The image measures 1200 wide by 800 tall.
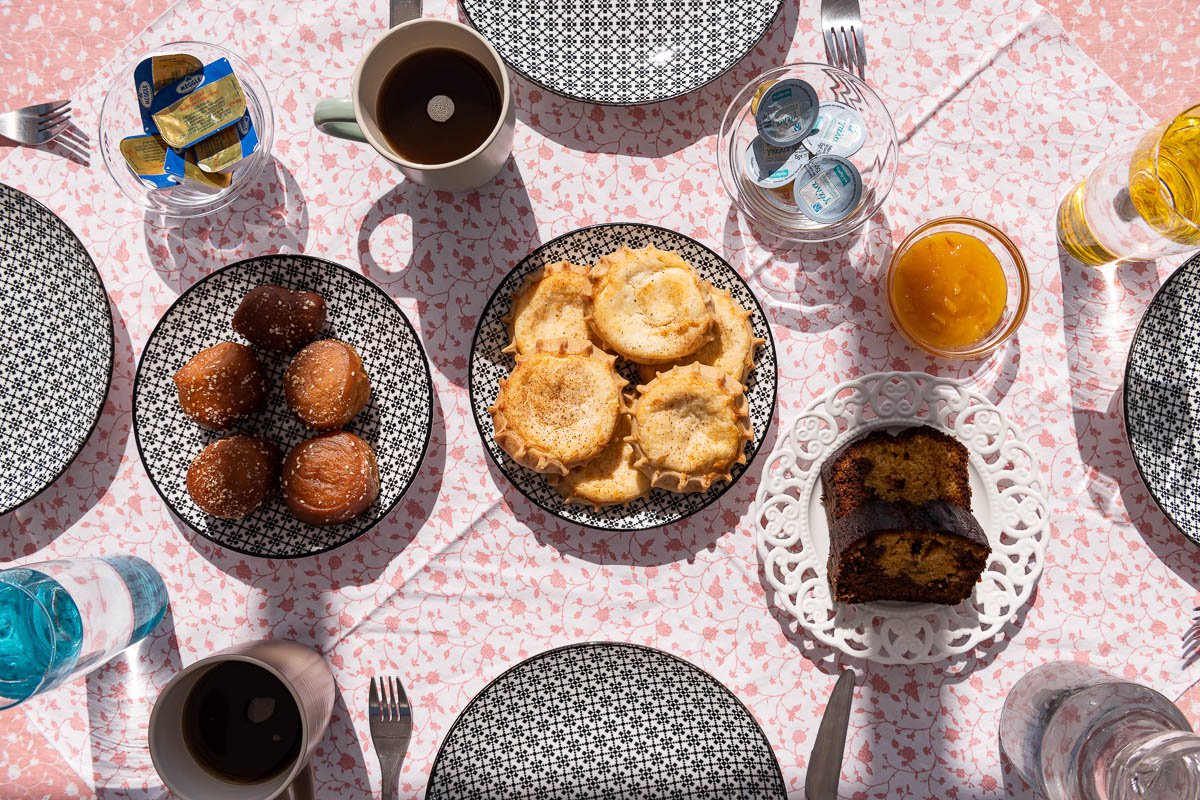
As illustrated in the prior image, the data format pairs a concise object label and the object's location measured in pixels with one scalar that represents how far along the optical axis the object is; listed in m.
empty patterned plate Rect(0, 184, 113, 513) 0.68
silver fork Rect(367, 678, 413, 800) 0.68
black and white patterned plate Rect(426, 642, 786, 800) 0.67
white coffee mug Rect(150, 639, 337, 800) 0.61
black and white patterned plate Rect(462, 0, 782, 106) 0.69
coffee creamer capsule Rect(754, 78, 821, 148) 0.68
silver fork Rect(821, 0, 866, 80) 0.70
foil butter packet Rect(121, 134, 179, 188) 0.67
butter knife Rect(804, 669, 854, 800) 0.67
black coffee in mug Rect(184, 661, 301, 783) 0.64
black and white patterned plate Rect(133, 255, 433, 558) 0.67
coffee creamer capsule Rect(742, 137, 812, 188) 0.69
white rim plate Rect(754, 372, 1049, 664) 0.68
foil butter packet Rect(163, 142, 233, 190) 0.68
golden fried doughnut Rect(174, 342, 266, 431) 0.65
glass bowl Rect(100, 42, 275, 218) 0.68
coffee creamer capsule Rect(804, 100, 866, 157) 0.68
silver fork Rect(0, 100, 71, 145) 0.70
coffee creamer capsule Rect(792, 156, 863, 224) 0.68
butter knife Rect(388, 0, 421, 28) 0.69
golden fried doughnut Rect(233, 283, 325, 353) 0.65
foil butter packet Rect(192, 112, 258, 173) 0.68
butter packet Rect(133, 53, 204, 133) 0.67
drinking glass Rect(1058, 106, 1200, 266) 0.66
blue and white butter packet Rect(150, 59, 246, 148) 0.67
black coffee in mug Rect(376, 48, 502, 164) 0.65
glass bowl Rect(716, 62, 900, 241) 0.69
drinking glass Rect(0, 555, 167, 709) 0.62
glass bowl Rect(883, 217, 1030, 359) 0.68
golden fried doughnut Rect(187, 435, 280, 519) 0.64
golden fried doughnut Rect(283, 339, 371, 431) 0.64
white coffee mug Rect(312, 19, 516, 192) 0.62
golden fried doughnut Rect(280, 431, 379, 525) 0.64
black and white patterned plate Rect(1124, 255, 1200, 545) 0.68
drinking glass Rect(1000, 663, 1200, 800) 0.61
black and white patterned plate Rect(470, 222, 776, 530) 0.67
